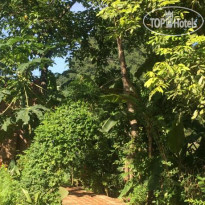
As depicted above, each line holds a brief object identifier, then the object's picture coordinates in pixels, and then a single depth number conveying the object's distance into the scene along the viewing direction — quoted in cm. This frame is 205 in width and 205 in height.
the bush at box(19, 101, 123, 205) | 606
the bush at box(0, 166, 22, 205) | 528
